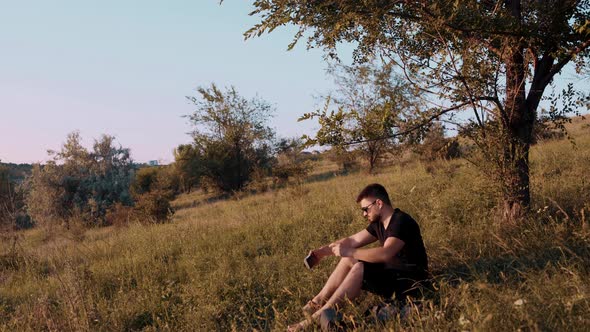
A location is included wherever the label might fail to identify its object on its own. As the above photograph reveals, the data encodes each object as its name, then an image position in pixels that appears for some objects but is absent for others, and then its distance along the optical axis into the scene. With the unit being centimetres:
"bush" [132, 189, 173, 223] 1641
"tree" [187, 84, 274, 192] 2727
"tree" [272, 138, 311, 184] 2542
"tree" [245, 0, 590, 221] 466
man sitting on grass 380
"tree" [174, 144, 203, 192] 2811
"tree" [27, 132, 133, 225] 2466
